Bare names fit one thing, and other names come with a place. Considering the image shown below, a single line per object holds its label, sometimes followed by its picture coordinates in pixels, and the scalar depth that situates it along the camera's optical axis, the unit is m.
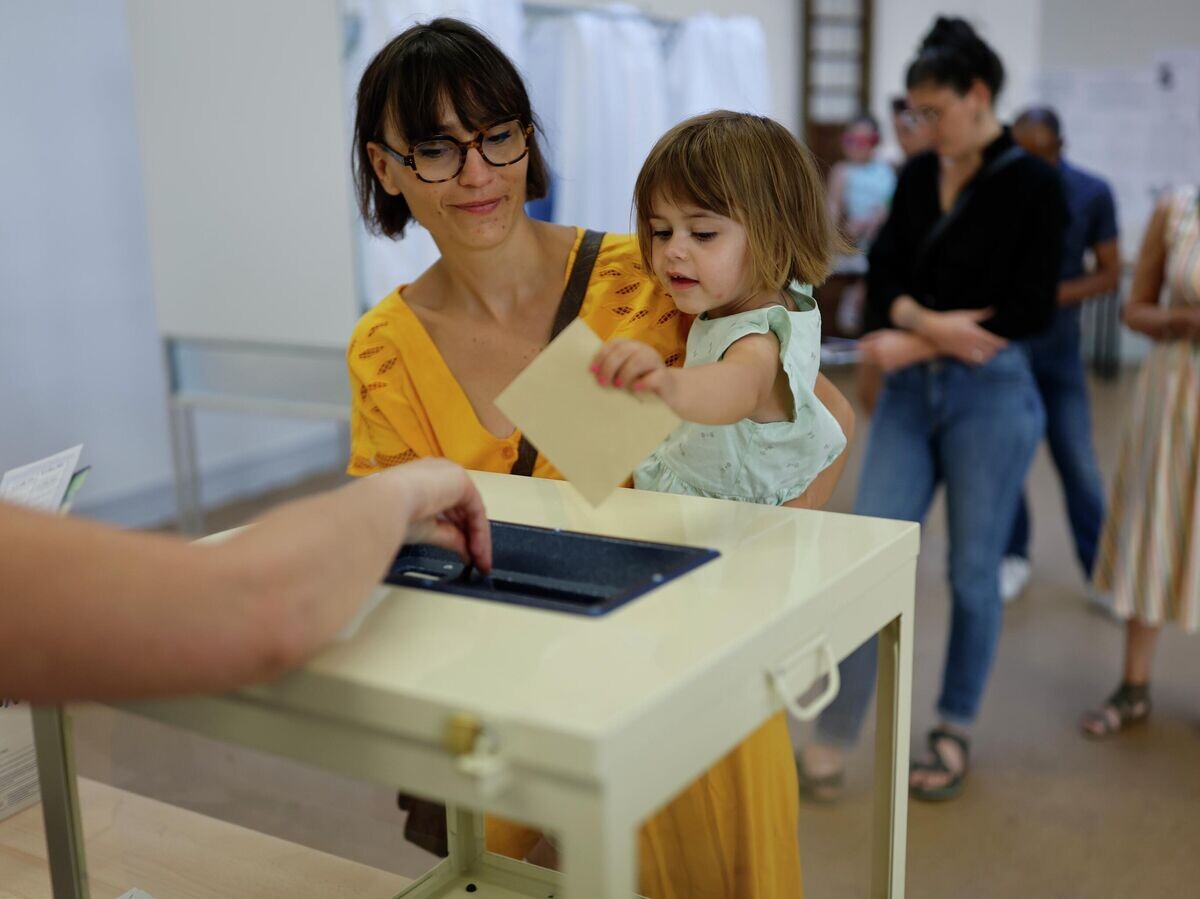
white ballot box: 0.59
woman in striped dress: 2.38
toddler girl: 1.14
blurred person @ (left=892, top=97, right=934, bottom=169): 2.97
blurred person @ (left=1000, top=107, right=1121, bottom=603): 3.09
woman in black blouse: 2.23
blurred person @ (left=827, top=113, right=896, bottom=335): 5.81
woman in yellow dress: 1.31
